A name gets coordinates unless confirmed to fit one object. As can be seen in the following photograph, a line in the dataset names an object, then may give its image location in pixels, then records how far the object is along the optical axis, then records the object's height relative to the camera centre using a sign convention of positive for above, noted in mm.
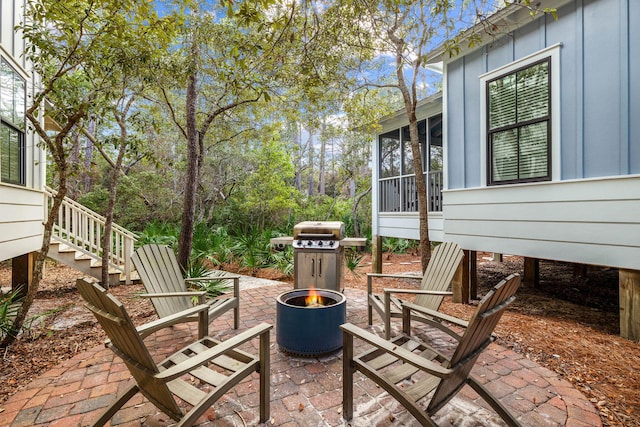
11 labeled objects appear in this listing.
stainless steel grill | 4508 -625
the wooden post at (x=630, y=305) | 3271 -1006
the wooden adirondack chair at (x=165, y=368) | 1553 -864
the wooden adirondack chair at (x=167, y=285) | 2943 -755
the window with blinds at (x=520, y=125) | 4141 +1268
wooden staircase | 6160 -736
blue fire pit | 2676 -1031
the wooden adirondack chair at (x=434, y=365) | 1620 -955
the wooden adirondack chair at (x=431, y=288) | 2969 -757
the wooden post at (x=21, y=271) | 5305 -1013
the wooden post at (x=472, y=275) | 5125 -1041
